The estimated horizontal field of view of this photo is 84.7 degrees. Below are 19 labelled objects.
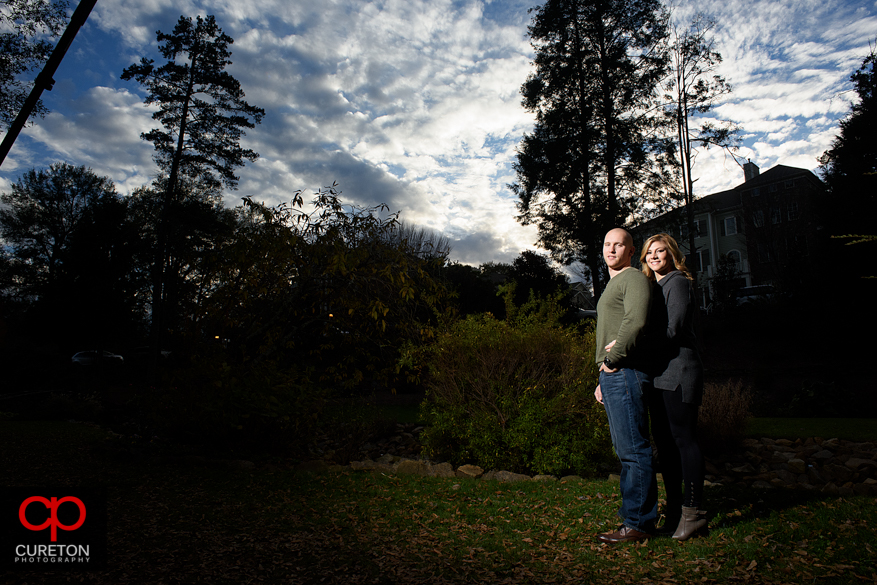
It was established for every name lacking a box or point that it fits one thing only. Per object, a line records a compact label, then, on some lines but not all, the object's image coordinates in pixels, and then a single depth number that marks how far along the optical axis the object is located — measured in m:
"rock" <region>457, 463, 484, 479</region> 5.12
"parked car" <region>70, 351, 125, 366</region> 27.41
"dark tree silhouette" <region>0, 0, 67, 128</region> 6.59
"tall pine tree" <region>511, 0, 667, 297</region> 17.17
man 2.62
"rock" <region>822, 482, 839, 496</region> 3.87
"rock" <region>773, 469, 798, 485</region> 5.40
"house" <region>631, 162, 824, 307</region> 17.88
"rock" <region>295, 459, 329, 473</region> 5.27
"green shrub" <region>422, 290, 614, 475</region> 5.21
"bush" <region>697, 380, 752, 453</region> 6.69
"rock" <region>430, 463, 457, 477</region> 5.17
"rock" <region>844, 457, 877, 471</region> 5.81
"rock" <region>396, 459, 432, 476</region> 5.26
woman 2.63
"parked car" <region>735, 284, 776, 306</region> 20.06
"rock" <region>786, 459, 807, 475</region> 5.85
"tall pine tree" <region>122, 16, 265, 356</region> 18.25
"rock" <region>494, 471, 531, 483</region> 4.88
